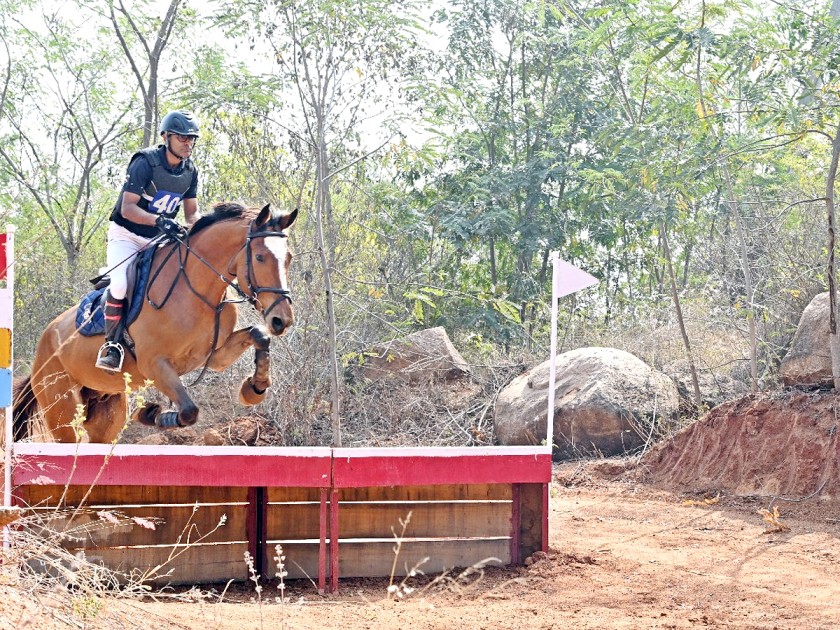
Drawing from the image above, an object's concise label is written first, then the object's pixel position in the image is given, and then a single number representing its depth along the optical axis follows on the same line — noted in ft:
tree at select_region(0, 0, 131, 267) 66.85
